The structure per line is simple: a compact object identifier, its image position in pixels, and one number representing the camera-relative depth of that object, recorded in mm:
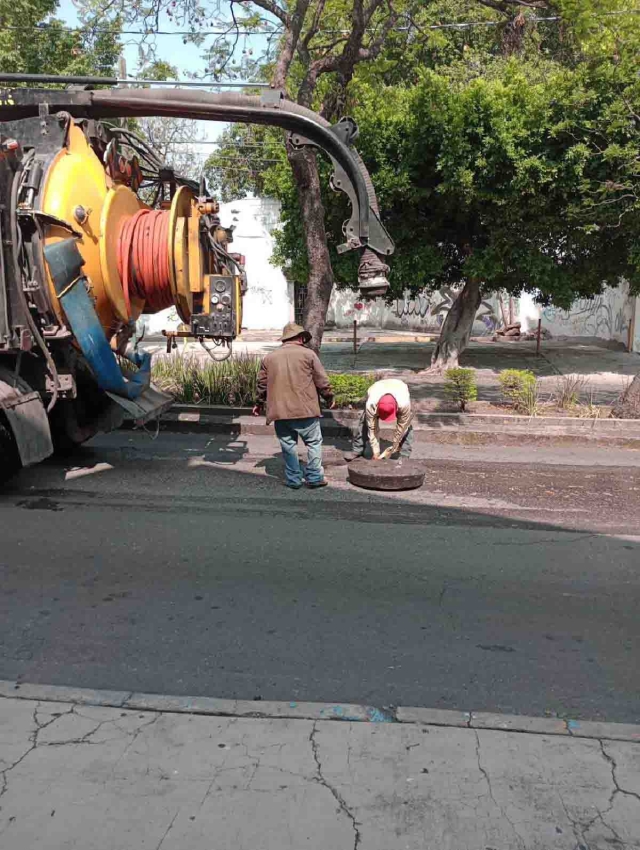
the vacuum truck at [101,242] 6250
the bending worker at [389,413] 7543
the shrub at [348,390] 10578
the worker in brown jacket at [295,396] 7293
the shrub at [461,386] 10766
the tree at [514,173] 12141
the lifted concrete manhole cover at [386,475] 7305
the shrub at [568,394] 10844
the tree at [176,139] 27203
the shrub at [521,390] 10703
